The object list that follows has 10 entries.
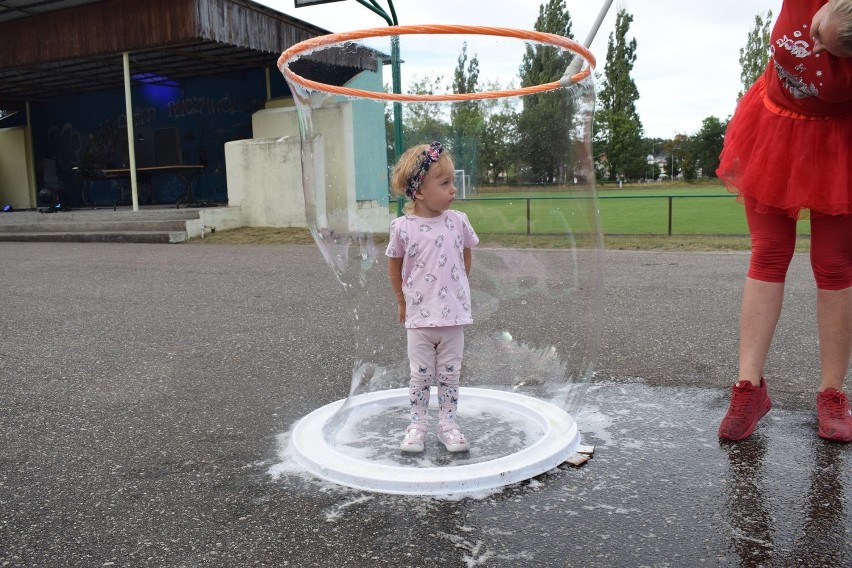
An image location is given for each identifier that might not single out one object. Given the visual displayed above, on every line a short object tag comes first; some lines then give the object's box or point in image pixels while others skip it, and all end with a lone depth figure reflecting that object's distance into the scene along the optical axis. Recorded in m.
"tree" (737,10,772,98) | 40.78
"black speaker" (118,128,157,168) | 19.19
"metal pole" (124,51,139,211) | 14.56
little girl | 2.46
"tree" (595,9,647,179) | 43.84
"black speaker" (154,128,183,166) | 18.73
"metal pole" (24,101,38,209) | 23.34
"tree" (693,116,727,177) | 50.59
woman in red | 2.24
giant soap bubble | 2.43
